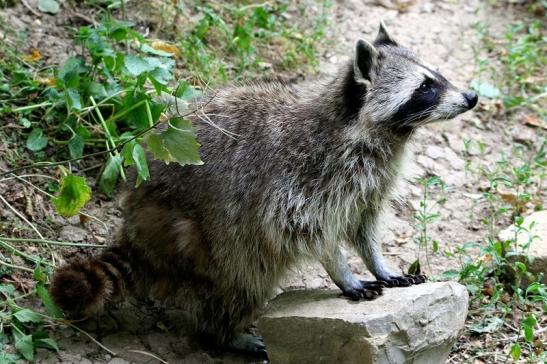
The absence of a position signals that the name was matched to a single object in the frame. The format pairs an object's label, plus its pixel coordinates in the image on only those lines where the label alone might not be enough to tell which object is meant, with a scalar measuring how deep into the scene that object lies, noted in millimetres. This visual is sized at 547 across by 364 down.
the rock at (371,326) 7988
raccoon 9008
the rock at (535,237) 9758
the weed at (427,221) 10172
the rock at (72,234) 10172
